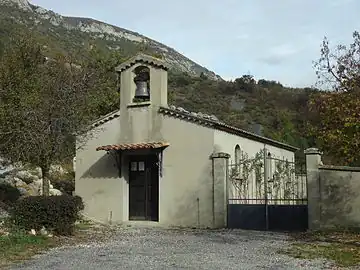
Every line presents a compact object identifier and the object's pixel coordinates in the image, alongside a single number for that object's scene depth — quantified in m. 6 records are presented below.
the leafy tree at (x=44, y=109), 16.59
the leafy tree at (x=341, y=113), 12.45
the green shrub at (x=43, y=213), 14.77
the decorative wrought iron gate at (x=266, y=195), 17.75
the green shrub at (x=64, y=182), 27.62
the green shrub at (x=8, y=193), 22.57
